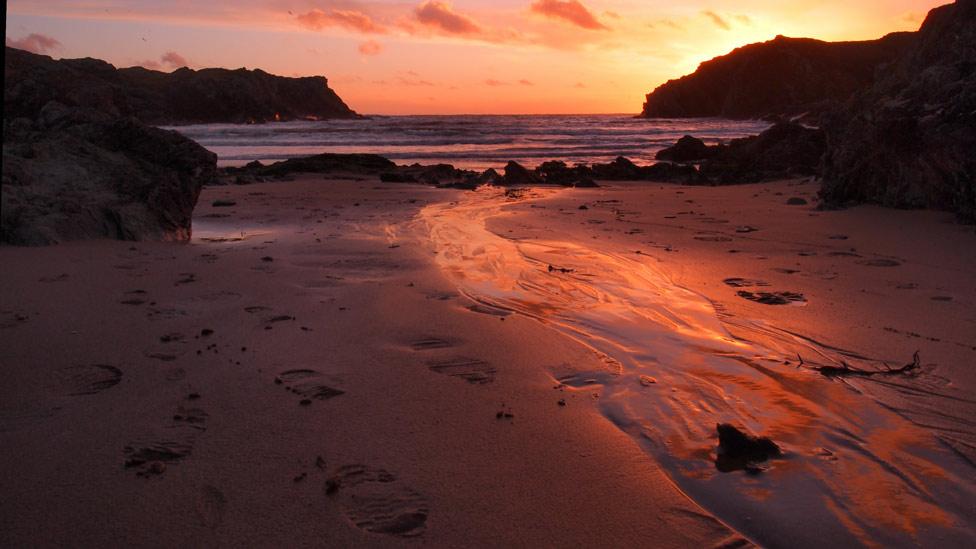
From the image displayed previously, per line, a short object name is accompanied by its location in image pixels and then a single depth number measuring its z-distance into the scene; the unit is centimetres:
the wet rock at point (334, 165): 1609
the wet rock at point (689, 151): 2247
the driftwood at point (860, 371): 324
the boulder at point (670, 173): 1538
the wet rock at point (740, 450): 238
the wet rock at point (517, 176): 1468
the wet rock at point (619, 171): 1588
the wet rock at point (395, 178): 1472
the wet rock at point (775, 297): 456
